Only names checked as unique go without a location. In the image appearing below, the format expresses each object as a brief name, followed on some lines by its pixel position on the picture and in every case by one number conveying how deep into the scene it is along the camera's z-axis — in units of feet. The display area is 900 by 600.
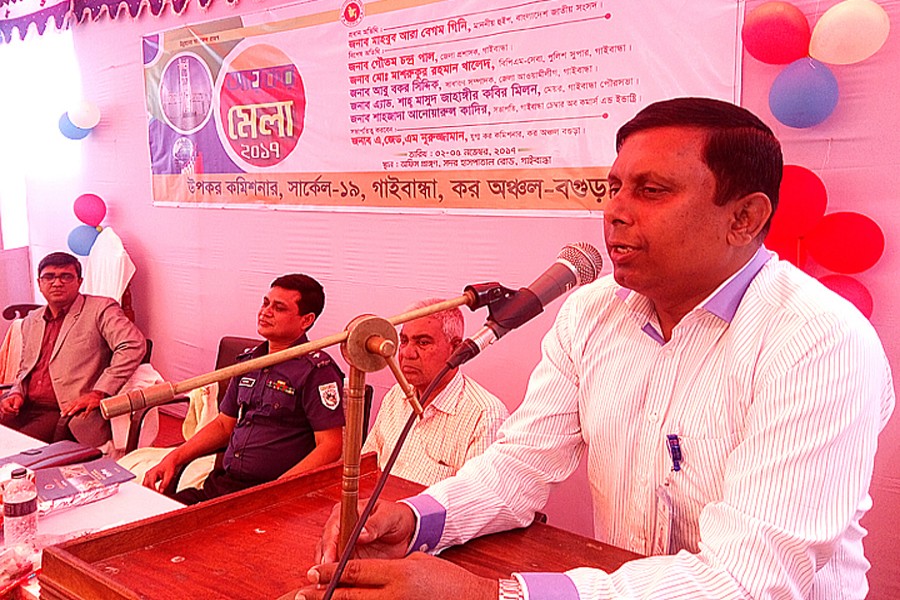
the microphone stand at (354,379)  2.77
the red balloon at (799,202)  8.14
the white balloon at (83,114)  17.02
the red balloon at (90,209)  17.26
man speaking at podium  3.78
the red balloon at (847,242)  7.99
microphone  3.46
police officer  9.94
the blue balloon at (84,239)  17.48
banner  9.66
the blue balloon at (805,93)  7.98
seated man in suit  13.67
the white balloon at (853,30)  7.66
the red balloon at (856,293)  8.16
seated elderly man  8.84
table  6.56
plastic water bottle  6.18
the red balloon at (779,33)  8.16
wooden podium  3.97
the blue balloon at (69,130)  17.22
